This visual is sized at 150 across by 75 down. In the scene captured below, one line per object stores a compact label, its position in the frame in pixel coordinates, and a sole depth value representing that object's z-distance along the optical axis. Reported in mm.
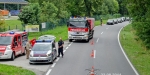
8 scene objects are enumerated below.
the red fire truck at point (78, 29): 39406
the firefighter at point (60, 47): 27378
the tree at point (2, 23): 41856
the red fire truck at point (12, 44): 25828
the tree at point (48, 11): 57625
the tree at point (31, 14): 50719
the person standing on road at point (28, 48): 27141
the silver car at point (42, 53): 23672
